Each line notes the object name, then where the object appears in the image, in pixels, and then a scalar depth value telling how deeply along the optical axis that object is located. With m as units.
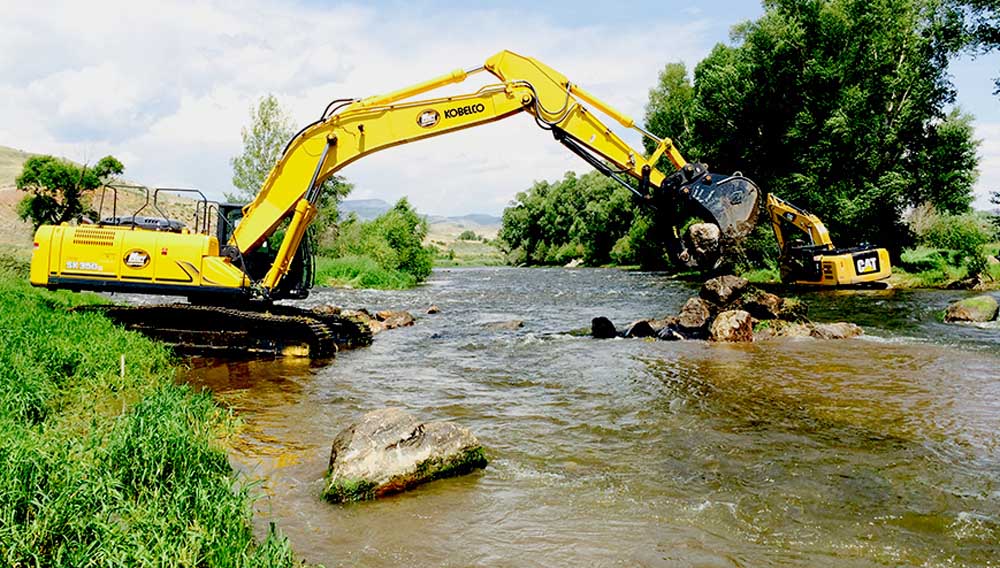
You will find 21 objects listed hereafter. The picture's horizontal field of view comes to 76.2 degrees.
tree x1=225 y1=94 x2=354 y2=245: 43.22
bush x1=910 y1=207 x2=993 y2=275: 27.69
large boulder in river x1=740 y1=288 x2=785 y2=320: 16.25
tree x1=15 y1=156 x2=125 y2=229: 44.69
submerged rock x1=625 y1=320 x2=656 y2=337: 15.87
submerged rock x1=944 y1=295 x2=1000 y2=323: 16.72
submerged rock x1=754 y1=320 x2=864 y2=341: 14.82
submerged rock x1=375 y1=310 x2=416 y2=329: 17.88
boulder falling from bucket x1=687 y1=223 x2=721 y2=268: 10.87
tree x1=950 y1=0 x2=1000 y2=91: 21.76
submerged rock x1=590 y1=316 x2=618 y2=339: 15.77
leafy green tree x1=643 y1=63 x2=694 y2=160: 46.78
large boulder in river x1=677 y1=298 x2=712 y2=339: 15.54
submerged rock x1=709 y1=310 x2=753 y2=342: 14.56
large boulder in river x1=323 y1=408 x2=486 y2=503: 5.40
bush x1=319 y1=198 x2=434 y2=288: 35.75
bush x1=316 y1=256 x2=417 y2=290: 34.34
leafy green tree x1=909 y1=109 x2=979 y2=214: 29.08
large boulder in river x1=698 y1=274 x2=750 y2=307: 17.05
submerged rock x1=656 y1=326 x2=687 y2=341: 15.23
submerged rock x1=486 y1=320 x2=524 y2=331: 17.55
